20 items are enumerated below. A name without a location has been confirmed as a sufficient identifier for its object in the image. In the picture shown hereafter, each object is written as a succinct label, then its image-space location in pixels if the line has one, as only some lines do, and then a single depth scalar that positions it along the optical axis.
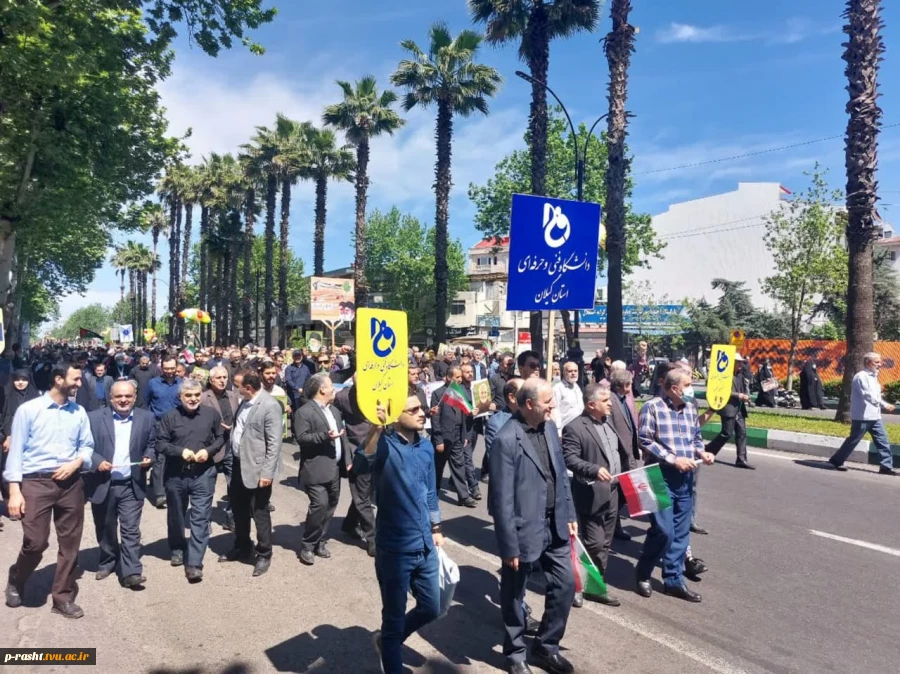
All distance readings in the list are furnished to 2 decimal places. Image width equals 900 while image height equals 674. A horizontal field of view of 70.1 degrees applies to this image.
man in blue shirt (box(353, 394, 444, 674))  3.60
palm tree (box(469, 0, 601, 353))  19.88
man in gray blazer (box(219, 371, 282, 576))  5.61
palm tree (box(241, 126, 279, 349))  35.84
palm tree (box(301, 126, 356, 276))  35.28
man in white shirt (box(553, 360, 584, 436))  6.76
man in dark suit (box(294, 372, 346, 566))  5.84
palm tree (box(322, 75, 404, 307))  29.11
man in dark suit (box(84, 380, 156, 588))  5.25
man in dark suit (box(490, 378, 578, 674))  3.78
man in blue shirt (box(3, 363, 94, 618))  4.57
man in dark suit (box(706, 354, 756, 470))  9.67
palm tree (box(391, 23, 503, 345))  24.30
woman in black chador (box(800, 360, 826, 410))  20.89
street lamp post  18.92
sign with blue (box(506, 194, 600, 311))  5.95
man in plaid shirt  4.99
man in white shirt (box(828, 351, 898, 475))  9.66
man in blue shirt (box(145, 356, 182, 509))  8.50
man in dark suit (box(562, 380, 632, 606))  4.98
